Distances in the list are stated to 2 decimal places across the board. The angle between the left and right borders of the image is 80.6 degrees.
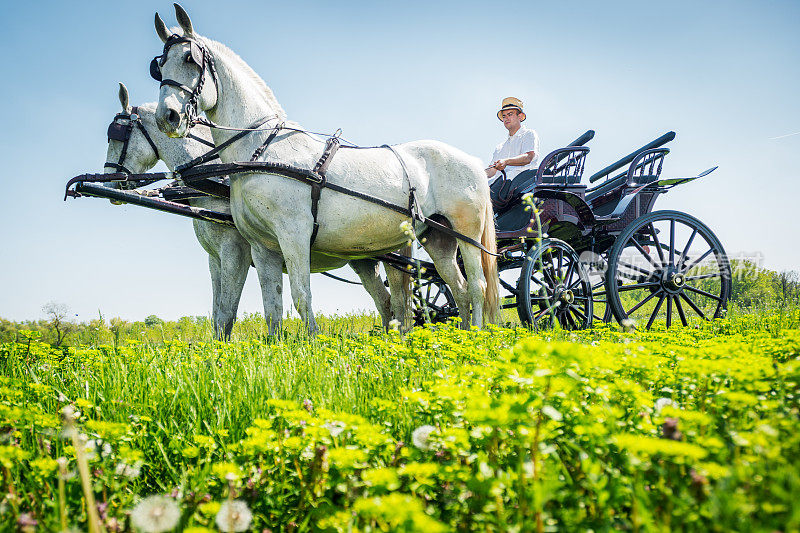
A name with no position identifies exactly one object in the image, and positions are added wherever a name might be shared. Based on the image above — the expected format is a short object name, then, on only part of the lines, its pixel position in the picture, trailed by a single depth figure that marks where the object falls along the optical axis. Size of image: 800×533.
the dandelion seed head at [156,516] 0.97
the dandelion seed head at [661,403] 1.55
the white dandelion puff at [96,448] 1.46
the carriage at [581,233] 4.93
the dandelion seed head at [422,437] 1.32
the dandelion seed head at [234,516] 1.02
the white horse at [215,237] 4.88
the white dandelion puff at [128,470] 1.44
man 6.21
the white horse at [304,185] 4.12
